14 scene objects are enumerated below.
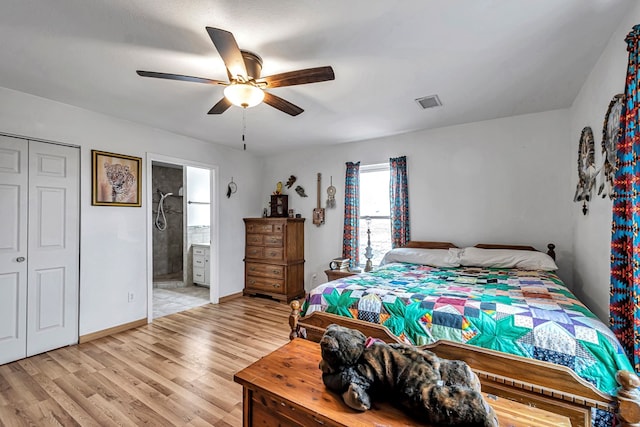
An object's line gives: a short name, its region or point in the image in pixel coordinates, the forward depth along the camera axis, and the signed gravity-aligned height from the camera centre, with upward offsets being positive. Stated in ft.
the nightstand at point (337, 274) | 13.03 -2.56
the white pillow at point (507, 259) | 9.18 -1.41
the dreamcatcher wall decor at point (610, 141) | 5.92 +1.65
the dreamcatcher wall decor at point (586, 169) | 7.80 +1.35
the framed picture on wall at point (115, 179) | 10.53 +1.52
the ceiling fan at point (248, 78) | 5.56 +3.05
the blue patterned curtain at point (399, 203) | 12.85 +0.65
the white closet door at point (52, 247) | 9.21 -0.95
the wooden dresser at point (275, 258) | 14.87 -2.13
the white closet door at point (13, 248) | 8.63 -0.87
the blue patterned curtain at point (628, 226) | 4.63 -0.18
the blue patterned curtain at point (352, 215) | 14.17 +0.10
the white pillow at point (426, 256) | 10.38 -1.50
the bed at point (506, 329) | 4.45 -2.17
